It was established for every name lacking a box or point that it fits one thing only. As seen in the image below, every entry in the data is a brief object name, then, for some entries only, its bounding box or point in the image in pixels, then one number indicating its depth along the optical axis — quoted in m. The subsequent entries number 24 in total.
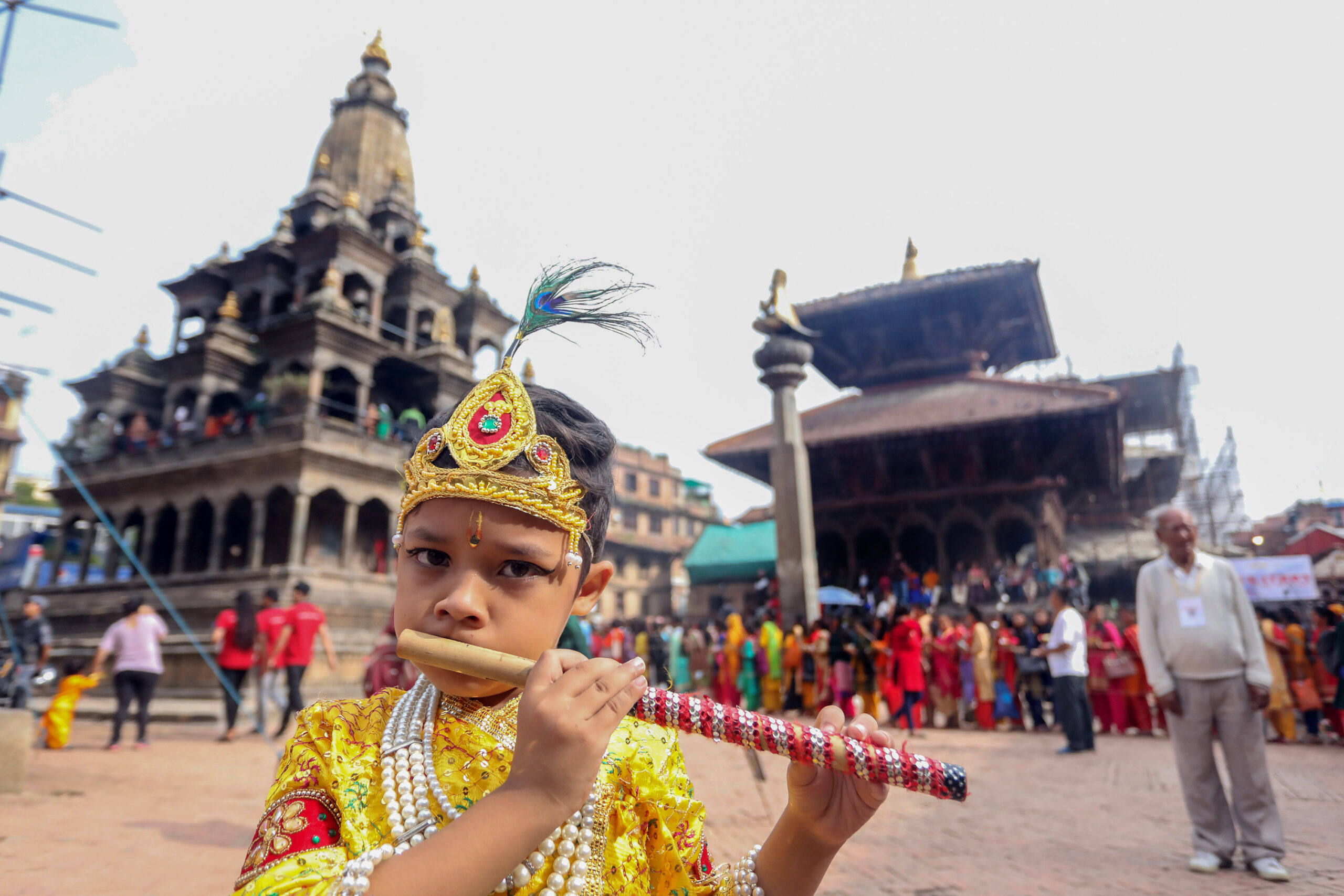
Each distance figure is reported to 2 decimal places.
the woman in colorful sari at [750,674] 13.46
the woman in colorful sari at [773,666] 12.37
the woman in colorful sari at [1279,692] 9.78
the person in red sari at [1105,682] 10.76
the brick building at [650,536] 45.12
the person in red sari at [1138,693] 10.47
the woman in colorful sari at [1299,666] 9.63
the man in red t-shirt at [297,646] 9.14
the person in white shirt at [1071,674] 8.37
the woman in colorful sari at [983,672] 11.16
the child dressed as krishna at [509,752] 1.07
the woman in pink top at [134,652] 8.81
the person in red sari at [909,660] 10.38
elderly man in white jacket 3.99
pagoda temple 16.94
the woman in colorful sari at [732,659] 13.66
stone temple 20.67
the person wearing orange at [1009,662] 11.34
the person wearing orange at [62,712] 8.60
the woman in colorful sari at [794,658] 11.42
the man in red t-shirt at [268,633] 9.39
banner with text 14.24
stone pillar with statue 11.90
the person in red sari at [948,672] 11.61
